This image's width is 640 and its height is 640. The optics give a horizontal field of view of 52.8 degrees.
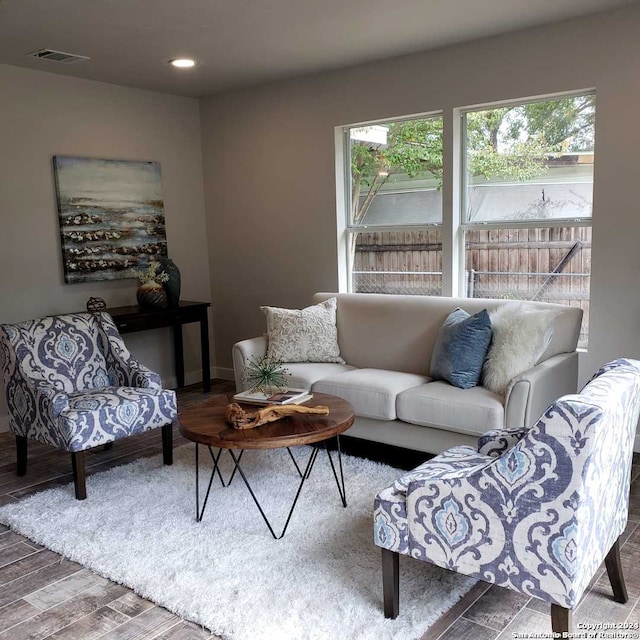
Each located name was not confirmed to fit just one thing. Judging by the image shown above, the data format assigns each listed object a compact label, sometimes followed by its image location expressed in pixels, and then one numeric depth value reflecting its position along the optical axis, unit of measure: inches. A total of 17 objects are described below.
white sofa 123.0
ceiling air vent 159.3
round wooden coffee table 103.9
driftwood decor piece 109.4
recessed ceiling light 168.9
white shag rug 85.6
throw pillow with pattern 161.9
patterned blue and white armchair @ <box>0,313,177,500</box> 126.3
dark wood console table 183.8
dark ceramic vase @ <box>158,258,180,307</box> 197.6
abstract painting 186.1
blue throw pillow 133.7
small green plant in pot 124.1
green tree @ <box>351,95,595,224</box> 153.7
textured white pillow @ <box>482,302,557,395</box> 126.7
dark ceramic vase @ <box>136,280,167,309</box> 193.3
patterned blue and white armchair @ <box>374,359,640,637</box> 67.2
